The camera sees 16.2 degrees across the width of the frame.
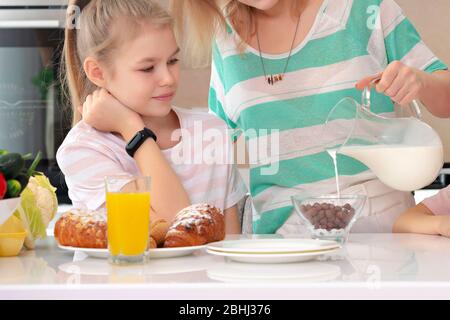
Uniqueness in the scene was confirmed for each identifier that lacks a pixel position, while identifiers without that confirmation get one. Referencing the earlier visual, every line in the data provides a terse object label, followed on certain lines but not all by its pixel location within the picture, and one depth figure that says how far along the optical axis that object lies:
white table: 2.10
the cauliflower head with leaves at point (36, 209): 2.56
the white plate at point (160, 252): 2.37
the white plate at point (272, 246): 2.27
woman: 2.99
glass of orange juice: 2.31
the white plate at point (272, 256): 2.26
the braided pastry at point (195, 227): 2.41
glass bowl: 2.47
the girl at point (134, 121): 2.87
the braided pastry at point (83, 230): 2.41
